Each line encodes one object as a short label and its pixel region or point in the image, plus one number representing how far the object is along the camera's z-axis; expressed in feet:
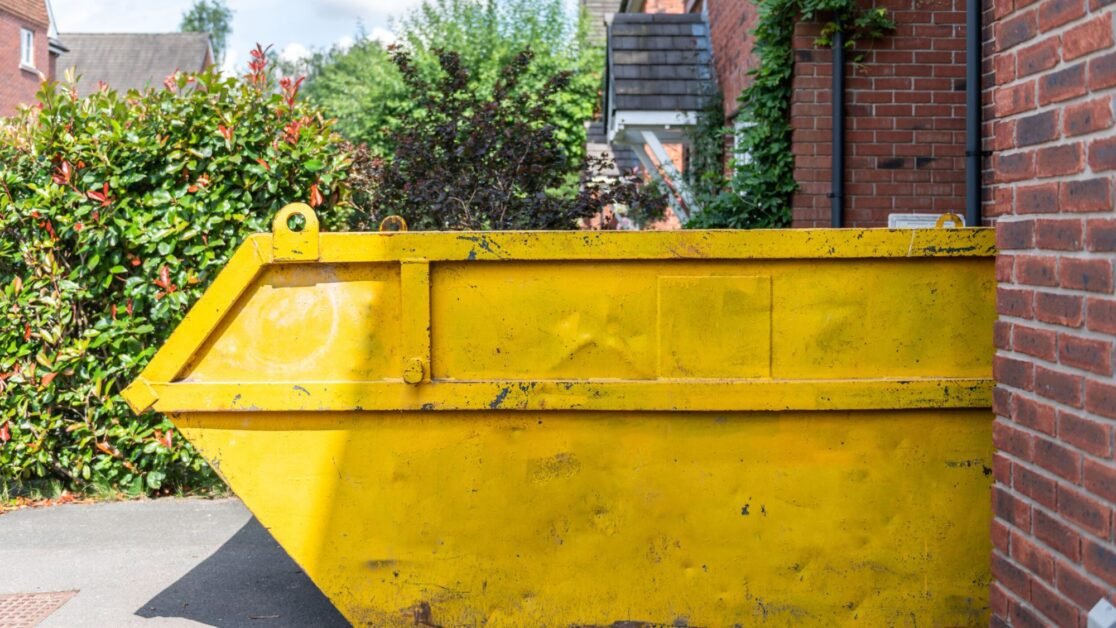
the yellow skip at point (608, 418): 11.65
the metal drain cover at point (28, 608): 14.23
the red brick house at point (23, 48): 99.71
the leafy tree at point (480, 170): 25.59
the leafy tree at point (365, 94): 64.23
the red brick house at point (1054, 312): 8.64
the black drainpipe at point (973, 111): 20.22
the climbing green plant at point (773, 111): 23.03
